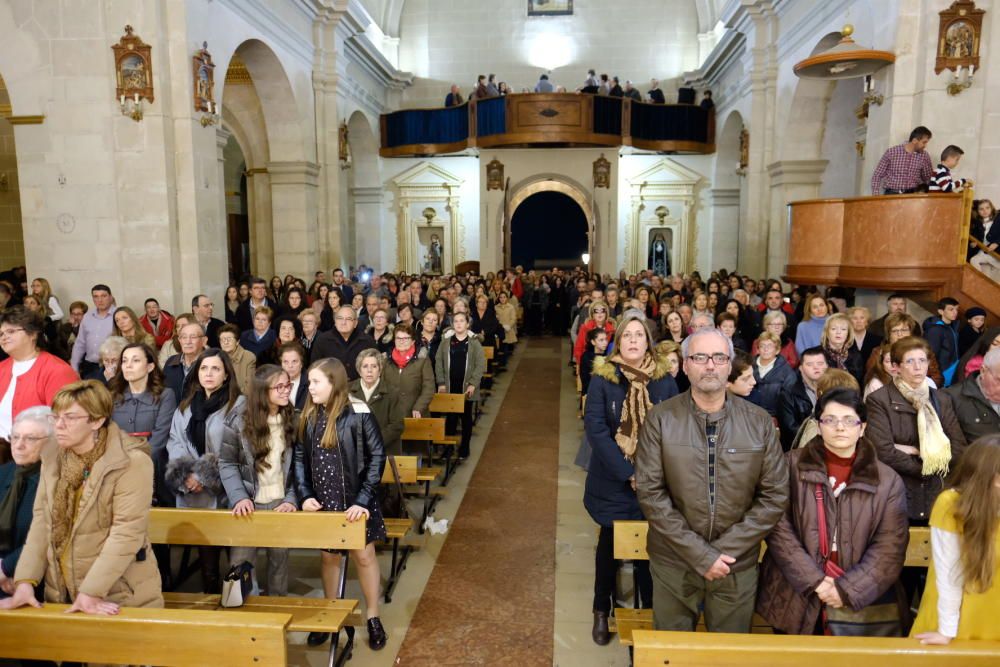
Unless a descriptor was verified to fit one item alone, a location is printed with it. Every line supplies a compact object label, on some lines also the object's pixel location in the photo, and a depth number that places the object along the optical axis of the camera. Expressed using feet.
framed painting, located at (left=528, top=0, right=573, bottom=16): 73.61
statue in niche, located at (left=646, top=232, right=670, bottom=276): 73.05
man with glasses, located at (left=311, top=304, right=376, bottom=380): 21.02
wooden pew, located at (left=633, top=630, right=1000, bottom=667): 8.30
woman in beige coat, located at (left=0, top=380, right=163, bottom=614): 9.28
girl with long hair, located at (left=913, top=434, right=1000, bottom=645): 7.87
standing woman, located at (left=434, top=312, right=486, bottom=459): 23.88
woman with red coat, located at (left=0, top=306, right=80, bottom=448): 13.07
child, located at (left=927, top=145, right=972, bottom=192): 25.73
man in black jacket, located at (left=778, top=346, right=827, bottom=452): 15.17
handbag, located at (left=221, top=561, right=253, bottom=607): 11.80
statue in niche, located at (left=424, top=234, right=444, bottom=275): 74.59
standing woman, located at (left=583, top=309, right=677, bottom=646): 12.40
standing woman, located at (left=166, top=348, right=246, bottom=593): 13.50
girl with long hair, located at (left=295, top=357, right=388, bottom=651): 12.62
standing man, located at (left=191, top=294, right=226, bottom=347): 24.30
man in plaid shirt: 27.04
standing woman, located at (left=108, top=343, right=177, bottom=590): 14.25
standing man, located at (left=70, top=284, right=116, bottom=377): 23.53
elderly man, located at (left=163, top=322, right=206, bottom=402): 16.96
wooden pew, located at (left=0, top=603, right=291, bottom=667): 9.20
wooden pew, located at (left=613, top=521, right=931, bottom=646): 11.85
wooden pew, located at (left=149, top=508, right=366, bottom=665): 12.01
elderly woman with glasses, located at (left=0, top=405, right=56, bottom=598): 9.55
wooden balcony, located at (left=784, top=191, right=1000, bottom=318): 24.93
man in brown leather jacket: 9.11
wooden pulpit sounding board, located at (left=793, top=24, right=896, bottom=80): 26.94
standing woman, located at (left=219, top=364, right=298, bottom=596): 12.82
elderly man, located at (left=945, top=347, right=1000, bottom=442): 12.19
